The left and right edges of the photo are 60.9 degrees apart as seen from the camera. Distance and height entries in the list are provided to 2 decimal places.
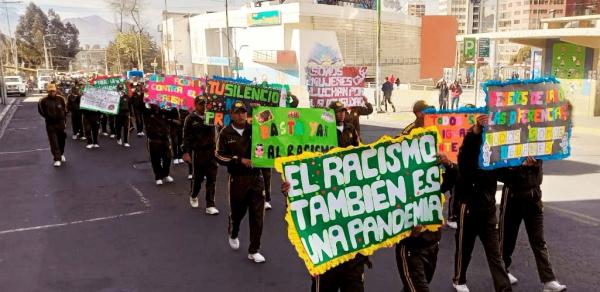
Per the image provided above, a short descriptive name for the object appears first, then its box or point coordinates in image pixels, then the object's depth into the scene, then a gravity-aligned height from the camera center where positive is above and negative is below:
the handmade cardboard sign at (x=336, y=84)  12.70 -0.25
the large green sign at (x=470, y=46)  22.98 +1.16
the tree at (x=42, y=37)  112.38 +9.61
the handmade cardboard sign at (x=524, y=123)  5.04 -0.54
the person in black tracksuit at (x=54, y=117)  12.41 -0.93
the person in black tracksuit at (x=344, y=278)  3.97 -1.58
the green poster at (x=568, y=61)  21.41 +0.40
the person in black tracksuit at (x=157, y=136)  10.27 -1.18
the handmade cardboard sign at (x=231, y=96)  9.98 -0.41
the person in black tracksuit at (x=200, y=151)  8.53 -1.25
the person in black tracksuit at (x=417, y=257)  4.23 -1.53
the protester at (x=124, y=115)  15.88 -1.22
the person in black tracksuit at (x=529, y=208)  5.21 -1.40
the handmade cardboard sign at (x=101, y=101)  15.10 -0.69
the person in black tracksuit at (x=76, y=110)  17.44 -1.09
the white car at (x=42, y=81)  55.38 -0.26
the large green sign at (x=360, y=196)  3.71 -0.93
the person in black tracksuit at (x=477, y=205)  4.96 -1.29
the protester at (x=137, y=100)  13.65 -0.62
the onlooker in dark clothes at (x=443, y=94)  24.77 -1.05
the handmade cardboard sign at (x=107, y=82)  15.45 -0.13
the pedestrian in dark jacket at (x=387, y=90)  26.63 -0.87
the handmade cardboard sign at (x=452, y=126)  7.33 -0.78
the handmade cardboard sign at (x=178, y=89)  12.10 -0.29
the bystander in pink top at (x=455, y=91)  24.66 -0.94
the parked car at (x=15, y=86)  47.69 -0.63
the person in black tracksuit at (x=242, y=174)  6.25 -1.21
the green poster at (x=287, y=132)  5.82 -0.65
